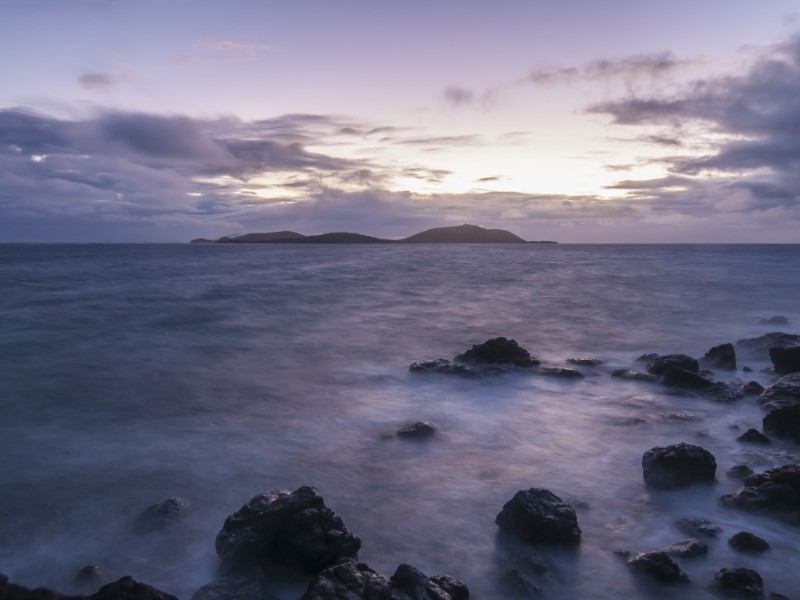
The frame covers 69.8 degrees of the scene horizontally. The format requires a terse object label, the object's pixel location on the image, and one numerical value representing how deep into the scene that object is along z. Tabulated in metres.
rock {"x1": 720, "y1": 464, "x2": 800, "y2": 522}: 7.36
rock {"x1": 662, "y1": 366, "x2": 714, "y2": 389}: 13.03
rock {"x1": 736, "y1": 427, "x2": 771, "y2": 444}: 9.79
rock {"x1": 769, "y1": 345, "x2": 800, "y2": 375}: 13.66
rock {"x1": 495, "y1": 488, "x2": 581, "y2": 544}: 6.80
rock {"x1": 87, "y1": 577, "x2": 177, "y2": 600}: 4.91
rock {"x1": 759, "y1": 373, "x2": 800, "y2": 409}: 11.62
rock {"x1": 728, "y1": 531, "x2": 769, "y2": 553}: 6.59
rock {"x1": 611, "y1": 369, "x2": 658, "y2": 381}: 14.22
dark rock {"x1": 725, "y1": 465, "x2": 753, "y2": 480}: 8.50
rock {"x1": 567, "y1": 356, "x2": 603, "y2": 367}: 16.25
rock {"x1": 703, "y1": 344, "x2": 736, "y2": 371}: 15.46
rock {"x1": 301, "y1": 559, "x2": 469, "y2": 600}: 5.22
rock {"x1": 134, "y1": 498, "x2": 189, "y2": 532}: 7.31
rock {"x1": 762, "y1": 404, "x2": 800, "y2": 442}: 9.76
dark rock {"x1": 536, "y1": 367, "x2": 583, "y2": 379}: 14.89
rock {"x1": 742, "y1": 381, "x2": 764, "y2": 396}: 12.59
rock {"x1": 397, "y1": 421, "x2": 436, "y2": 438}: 10.58
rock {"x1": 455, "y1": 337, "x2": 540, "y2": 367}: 15.66
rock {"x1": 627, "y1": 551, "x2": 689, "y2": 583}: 6.09
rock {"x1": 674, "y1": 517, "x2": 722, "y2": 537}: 6.95
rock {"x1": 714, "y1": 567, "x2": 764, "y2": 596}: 5.87
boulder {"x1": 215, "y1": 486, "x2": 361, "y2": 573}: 6.20
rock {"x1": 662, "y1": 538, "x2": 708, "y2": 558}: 6.50
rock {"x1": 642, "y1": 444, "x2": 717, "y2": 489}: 8.29
